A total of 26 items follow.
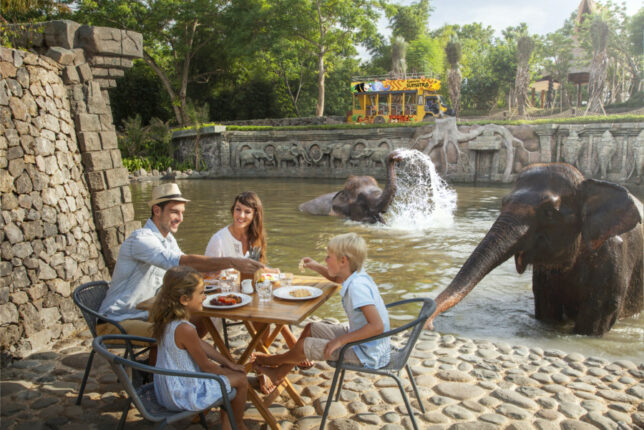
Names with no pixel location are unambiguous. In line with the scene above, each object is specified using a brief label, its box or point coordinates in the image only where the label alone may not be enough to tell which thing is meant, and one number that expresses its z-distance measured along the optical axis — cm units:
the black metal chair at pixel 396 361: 295
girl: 276
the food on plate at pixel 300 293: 359
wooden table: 312
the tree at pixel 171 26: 3078
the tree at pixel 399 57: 3709
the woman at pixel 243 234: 433
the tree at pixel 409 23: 5094
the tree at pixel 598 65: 2666
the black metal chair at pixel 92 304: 344
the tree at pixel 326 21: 3156
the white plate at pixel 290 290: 350
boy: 302
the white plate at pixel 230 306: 325
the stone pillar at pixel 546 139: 2142
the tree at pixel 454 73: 3166
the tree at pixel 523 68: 2978
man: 369
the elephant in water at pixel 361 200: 1247
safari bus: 3297
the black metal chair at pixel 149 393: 248
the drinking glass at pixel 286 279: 396
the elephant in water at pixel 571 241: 483
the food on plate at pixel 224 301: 332
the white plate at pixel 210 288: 378
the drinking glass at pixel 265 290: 351
